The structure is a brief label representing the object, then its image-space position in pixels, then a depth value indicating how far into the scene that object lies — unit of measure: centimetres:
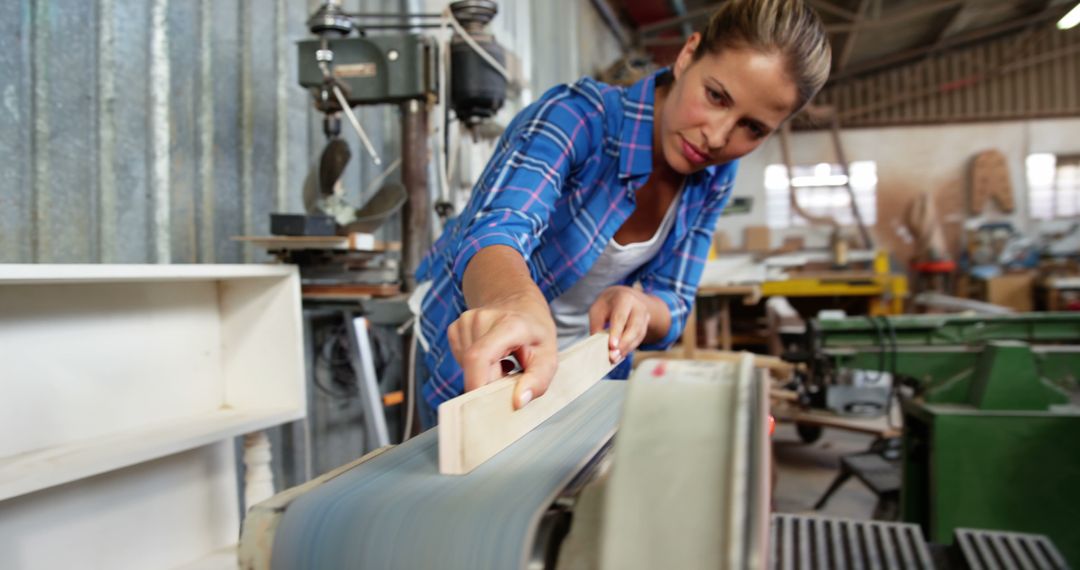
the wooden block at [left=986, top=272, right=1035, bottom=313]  686
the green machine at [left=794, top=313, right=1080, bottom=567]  151
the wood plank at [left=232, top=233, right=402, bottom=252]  141
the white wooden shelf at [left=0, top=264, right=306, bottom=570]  113
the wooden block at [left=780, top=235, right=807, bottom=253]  757
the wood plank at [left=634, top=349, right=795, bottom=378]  299
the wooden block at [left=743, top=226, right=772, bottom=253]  766
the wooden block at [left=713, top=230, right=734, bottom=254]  760
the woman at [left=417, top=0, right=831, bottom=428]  80
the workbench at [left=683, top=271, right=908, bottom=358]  525
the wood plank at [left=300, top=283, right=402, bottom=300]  167
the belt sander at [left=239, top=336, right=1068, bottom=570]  34
